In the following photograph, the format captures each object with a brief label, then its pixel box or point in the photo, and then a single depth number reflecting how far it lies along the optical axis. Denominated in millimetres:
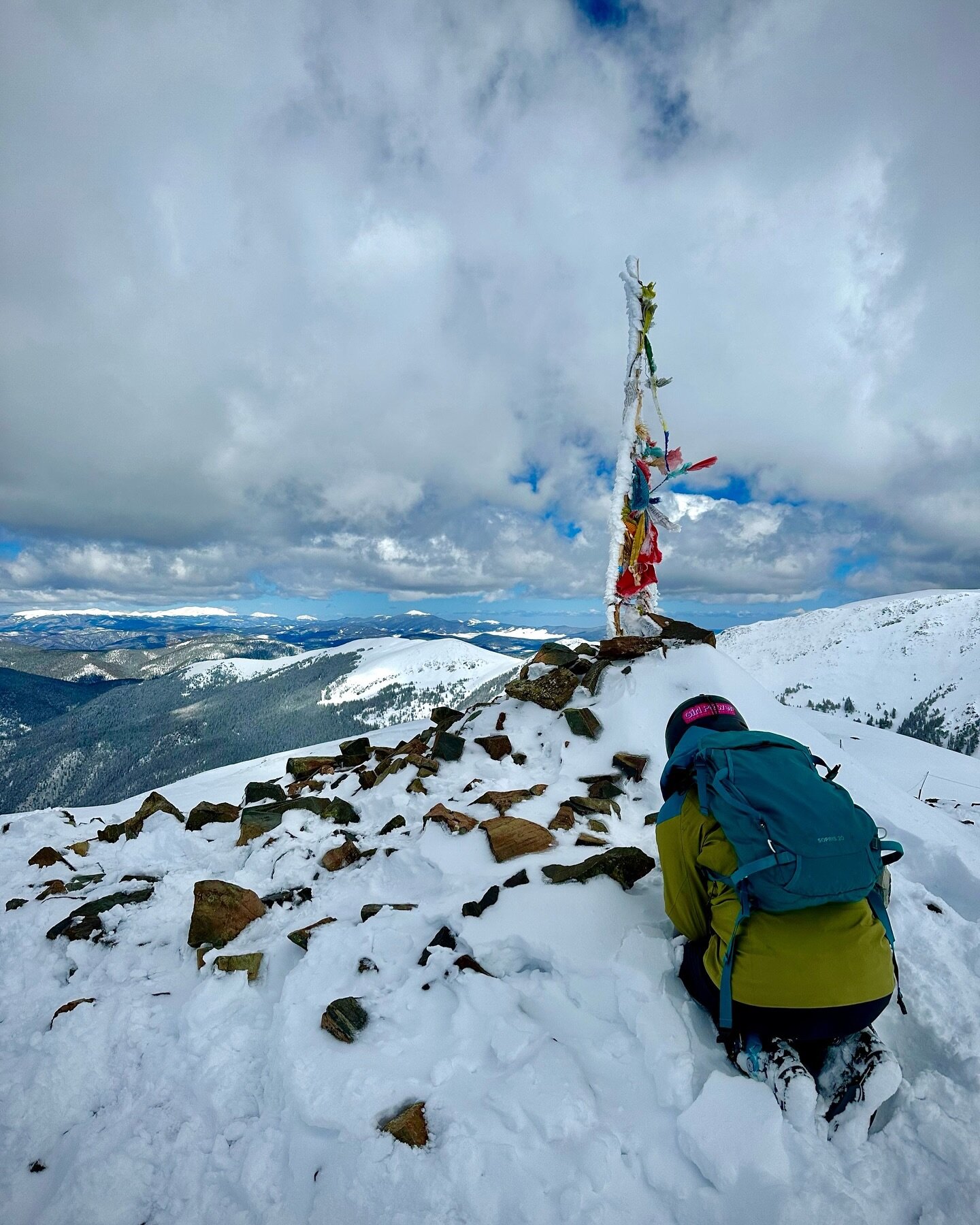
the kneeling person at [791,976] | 3512
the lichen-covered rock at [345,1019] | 4418
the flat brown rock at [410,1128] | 3488
